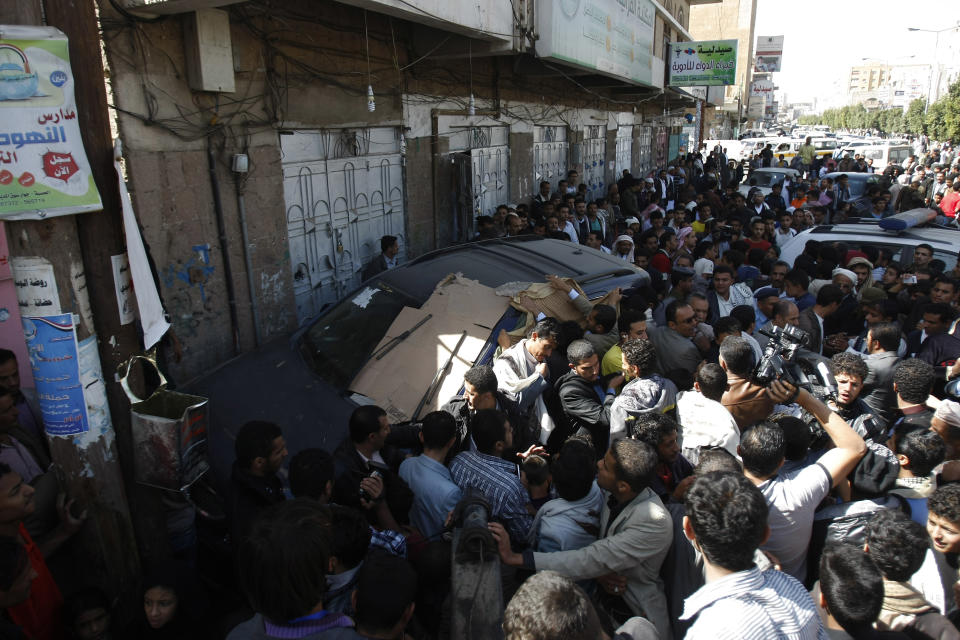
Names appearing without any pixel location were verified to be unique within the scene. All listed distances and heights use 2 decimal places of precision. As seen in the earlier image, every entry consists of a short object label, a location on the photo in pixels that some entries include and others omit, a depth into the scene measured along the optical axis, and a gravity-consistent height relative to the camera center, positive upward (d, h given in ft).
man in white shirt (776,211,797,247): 30.68 -3.86
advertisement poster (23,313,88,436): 8.39 -2.79
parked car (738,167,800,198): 53.83 -2.29
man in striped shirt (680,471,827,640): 5.86 -4.15
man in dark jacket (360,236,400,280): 22.93 -3.65
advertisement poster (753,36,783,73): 207.82 +31.36
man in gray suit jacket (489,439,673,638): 8.10 -4.99
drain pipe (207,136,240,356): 18.07 -2.62
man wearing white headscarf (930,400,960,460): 10.41 -4.52
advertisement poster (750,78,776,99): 209.77 +21.10
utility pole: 8.11 -1.71
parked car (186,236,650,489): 12.79 -4.39
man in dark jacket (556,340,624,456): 11.98 -4.58
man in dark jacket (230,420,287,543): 9.73 -4.80
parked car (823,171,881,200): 51.01 -2.59
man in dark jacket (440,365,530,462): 11.73 -4.80
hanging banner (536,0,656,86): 28.07 +6.20
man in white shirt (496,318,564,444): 12.72 -4.39
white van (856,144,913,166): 86.28 -0.67
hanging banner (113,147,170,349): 8.86 -1.73
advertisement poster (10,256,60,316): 8.16 -1.57
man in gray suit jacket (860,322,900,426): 12.93 -4.77
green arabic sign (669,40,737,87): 51.98 +7.30
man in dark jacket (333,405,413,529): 9.55 -5.05
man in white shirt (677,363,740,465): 10.62 -4.50
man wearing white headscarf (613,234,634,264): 24.98 -3.71
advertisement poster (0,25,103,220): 7.52 +0.42
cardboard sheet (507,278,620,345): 14.44 -3.46
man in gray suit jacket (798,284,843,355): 16.55 -4.33
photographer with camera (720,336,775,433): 11.07 -4.14
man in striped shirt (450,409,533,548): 9.45 -4.84
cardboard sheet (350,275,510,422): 13.29 -4.20
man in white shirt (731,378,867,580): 8.52 -4.50
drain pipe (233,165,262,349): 18.61 -2.42
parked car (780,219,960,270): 24.25 -3.55
